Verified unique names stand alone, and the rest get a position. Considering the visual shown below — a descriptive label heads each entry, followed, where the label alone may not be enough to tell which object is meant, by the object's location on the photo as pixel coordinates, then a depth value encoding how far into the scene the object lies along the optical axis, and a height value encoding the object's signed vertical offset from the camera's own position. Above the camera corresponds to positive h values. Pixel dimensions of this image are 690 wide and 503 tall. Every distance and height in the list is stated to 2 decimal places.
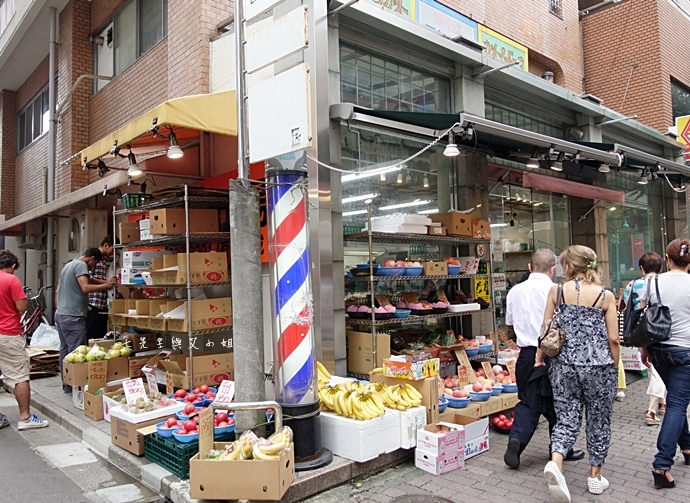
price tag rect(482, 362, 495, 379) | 6.82 -1.34
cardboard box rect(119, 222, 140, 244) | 7.84 +0.68
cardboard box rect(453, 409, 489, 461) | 5.24 -1.71
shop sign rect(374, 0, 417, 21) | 8.53 +4.41
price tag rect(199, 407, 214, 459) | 4.06 -1.22
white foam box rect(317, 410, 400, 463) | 4.68 -1.50
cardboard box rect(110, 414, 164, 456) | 5.14 -1.56
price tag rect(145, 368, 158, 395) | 6.20 -1.26
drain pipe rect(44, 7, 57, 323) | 12.82 +3.43
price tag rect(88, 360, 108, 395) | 6.78 -1.26
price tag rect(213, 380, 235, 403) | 5.16 -1.17
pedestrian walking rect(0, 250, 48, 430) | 6.39 -0.83
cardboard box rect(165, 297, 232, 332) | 6.54 -0.51
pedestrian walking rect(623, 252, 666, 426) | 4.74 -0.39
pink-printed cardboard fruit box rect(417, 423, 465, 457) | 4.82 -1.61
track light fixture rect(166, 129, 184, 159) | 6.09 +1.50
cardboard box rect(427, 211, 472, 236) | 7.98 +0.73
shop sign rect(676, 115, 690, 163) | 14.52 +3.74
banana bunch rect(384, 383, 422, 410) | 5.13 -1.27
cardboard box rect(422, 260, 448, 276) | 7.45 +0.02
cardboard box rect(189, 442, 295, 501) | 3.84 -1.51
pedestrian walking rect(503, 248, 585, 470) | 4.95 -0.74
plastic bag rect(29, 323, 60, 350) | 10.88 -1.21
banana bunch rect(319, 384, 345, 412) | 5.07 -1.21
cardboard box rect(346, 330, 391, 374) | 6.64 -1.03
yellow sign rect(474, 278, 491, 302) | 8.74 -0.35
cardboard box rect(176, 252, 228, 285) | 6.54 +0.11
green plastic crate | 4.53 -1.58
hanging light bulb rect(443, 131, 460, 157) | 6.49 +1.50
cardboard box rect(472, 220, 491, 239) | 8.31 +0.63
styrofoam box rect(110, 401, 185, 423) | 5.15 -1.38
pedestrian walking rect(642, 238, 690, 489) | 4.36 -0.82
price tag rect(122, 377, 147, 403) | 5.50 -1.20
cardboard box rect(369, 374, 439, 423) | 5.27 -1.26
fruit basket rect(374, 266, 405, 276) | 7.01 +0.00
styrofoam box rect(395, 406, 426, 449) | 5.00 -1.49
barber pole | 4.62 -0.13
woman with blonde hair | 4.21 -0.79
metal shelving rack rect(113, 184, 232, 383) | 6.42 +0.53
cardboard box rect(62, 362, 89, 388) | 6.79 -1.23
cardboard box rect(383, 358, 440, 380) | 5.34 -1.03
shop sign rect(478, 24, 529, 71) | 10.51 +4.62
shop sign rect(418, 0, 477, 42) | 9.23 +4.59
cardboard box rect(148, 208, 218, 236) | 6.74 +0.73
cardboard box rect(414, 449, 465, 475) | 4.82 -1.81
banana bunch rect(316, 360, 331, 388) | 5.48 -1.10
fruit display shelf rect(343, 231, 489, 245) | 6.96 +0.46
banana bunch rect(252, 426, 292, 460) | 3.98 -1.33
